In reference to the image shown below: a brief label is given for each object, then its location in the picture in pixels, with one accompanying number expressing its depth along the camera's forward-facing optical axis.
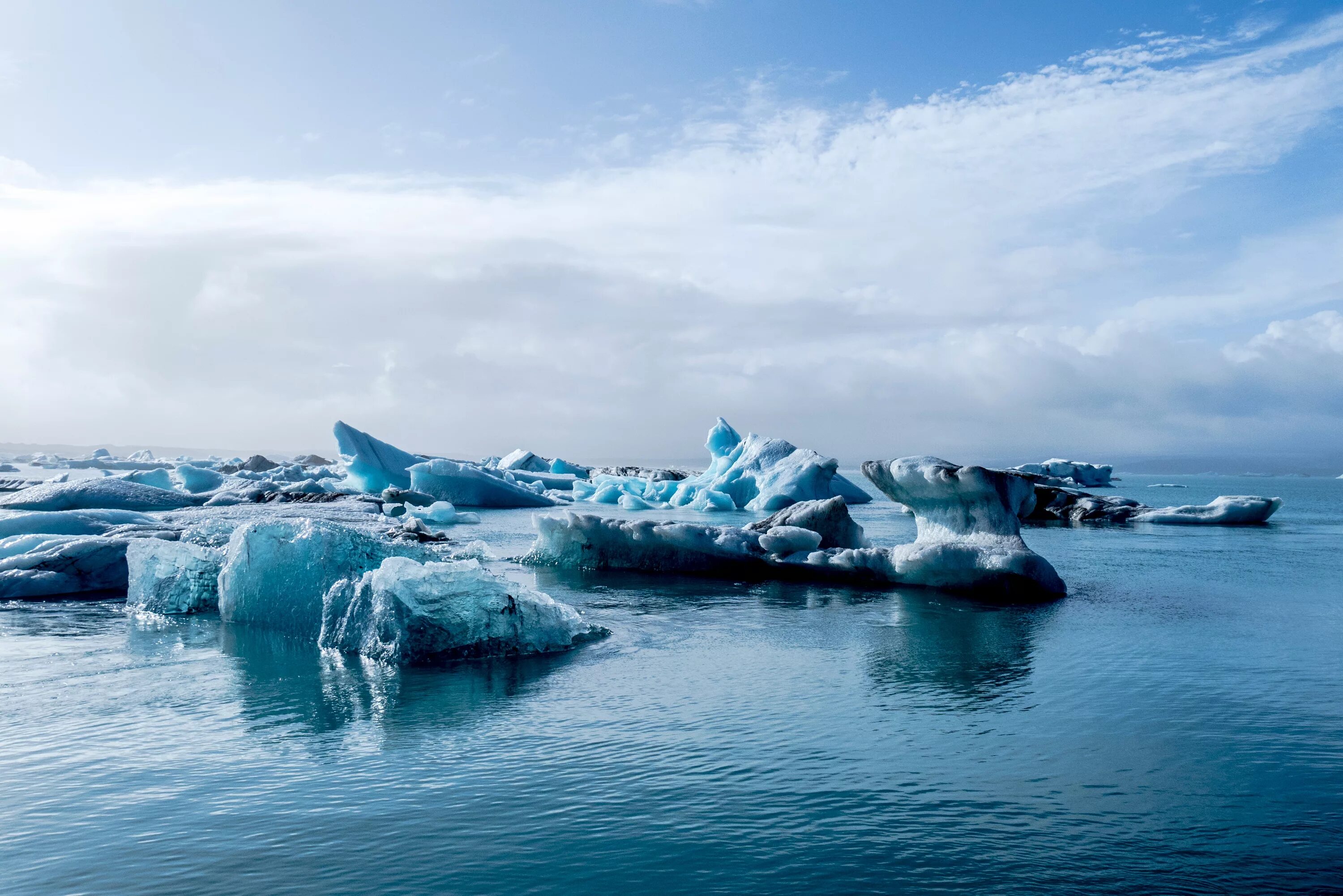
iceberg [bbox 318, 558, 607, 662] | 7.11
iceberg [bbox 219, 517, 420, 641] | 8.28
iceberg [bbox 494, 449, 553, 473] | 45.78
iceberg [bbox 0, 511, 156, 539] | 12.31
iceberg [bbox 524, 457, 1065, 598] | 10.88
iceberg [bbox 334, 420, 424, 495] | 27.38
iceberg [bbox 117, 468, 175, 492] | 26.48
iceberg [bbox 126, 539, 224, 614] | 9.55
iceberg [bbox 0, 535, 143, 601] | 10.23
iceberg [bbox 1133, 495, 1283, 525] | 24.39
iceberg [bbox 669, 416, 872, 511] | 25.11
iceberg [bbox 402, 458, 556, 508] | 27.36
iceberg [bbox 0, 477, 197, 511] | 18.22
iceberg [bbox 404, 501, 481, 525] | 20.95
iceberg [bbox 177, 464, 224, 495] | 26.75
